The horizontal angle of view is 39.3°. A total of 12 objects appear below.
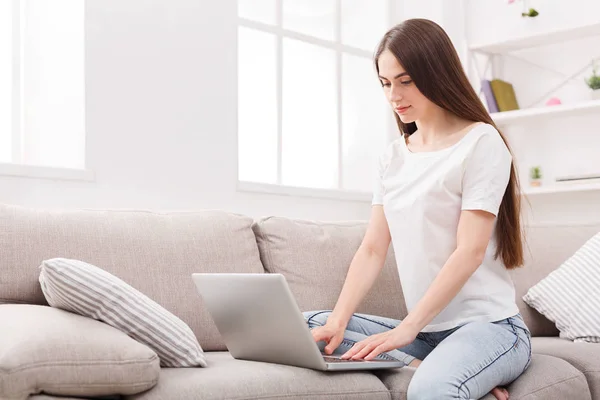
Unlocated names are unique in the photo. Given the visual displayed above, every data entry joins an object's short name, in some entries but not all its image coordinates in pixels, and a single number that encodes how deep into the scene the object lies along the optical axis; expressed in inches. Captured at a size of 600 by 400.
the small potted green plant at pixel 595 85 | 153.4
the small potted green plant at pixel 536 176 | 161.2
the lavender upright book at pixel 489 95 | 164.1
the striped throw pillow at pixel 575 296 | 100.5
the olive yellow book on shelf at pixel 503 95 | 163.8
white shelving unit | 151.7
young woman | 74.6
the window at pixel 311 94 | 149.2
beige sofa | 68.1
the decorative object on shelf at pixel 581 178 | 150.6
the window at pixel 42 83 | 114.9
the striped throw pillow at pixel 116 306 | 67.2
